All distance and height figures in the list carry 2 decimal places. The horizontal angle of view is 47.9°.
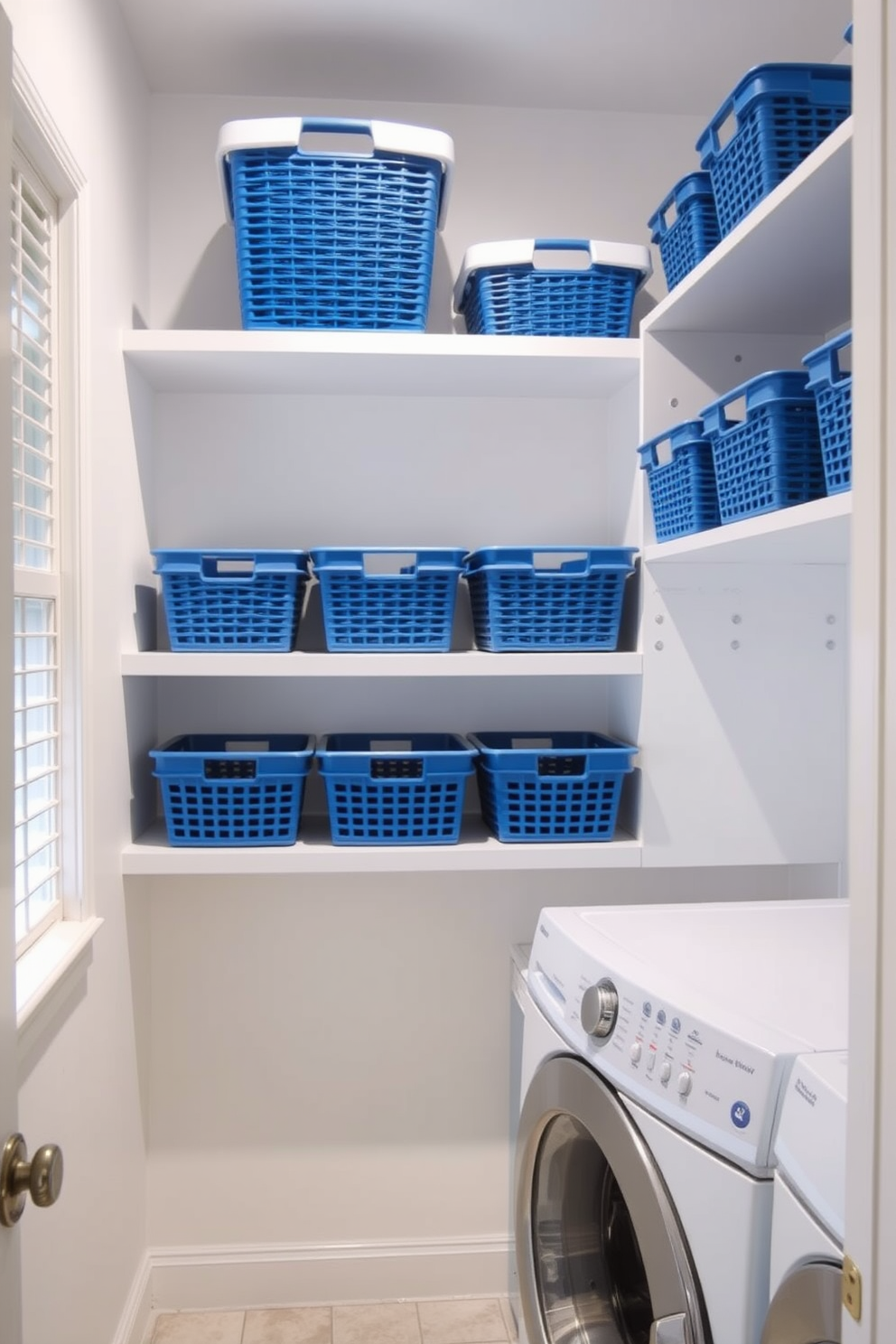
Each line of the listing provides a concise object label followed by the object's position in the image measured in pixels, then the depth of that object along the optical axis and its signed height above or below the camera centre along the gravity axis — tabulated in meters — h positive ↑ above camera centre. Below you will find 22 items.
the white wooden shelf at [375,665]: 1.90 -0.04
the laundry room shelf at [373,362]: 1.88 +0.54
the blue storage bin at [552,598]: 1.94 +0.08
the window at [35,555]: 1.46 +0.14
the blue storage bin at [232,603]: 1.90 +0.07
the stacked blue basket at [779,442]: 1.37 +0.28
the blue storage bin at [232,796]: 1.92 -0.30
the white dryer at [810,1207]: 0.91 -0.54
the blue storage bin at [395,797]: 1.94 -0.31
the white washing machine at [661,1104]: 1.08 -0.57
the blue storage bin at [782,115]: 1.44 +0.76
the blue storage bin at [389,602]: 1.91 +0.08
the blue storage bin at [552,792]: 1.97 -0.30
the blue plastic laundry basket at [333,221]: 1.83 +0.78
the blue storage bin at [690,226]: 1.75 +0.75
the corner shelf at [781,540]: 1.26 +0.15
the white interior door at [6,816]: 0.90 -0.15
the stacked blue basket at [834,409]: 1.20 +0.28
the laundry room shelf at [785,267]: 1.31 +0.60
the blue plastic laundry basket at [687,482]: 1.70 +0.27
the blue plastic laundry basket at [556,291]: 1.98 +0.69
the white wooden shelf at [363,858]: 1.92 -0.42
